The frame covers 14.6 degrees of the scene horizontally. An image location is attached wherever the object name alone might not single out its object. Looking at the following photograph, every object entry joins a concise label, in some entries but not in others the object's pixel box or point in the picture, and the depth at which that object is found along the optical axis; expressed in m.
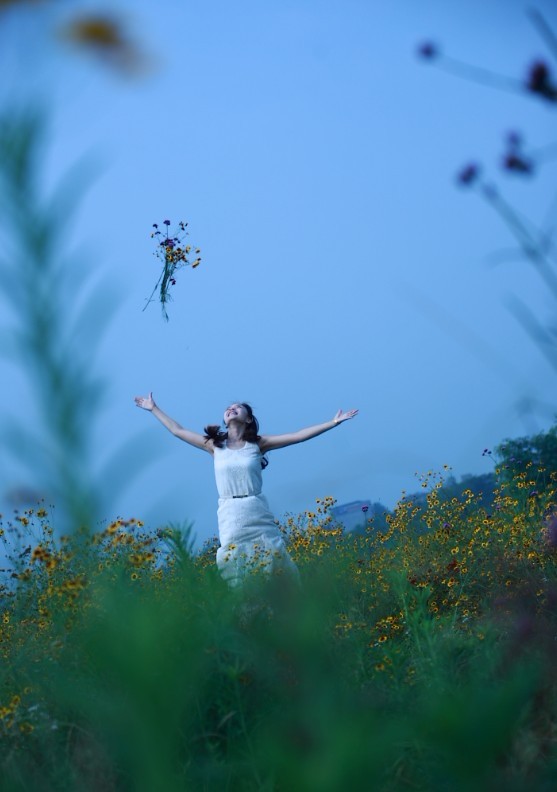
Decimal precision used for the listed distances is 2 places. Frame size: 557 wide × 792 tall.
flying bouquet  10.09
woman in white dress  14.43
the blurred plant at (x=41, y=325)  2.65
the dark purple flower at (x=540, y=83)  3.35
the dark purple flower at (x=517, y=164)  3.72
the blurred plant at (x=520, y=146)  3.36
